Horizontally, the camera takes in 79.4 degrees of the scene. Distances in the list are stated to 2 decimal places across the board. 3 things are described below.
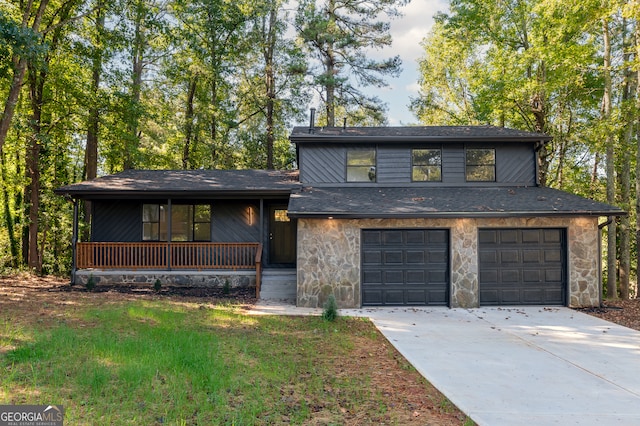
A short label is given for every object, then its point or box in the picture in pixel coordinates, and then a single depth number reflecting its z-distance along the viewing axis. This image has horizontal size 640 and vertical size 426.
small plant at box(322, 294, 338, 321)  8.26
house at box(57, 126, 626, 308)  9.84
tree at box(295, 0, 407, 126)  19.89
